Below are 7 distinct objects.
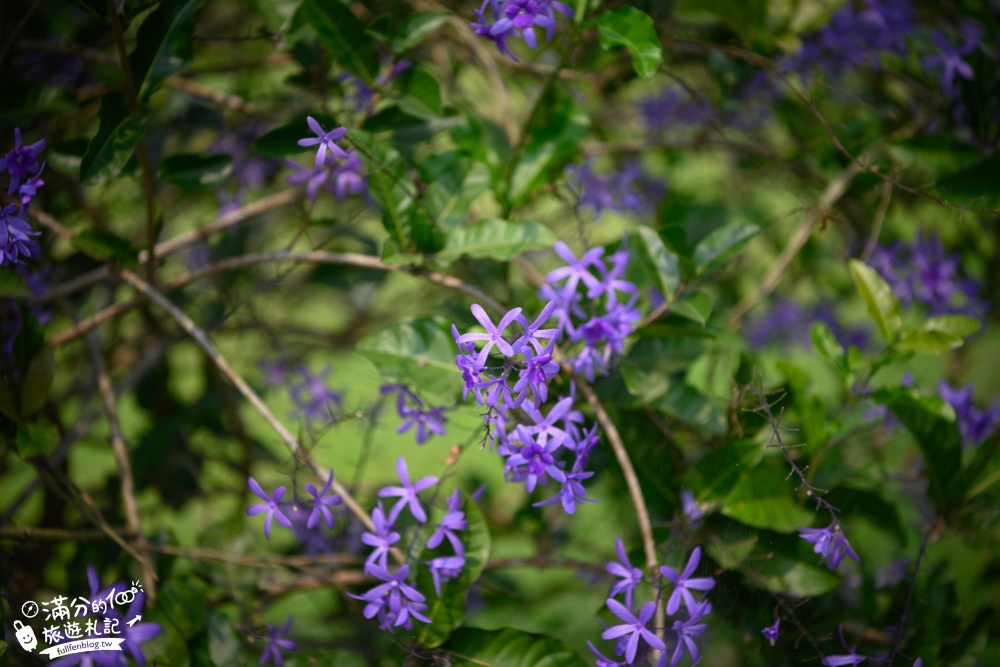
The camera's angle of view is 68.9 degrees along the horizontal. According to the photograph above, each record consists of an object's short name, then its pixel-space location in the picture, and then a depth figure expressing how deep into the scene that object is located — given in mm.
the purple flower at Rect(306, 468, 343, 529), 927
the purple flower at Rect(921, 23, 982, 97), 1393
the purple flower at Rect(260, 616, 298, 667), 1050
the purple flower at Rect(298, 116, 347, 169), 899
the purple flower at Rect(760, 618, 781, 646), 916
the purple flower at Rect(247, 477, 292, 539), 953
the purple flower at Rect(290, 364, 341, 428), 1695
